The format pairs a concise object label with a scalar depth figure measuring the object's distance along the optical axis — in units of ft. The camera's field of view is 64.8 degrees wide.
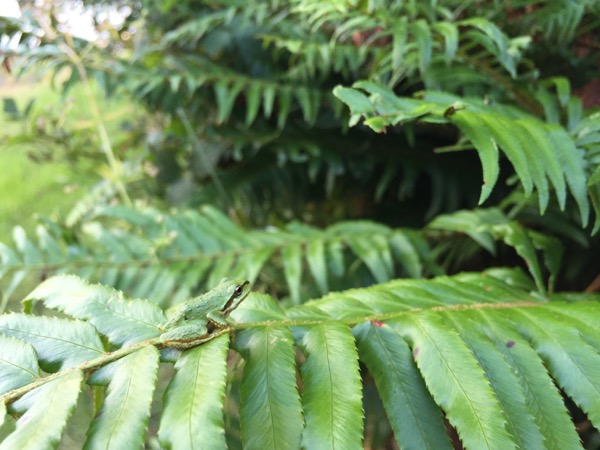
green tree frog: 0.43
